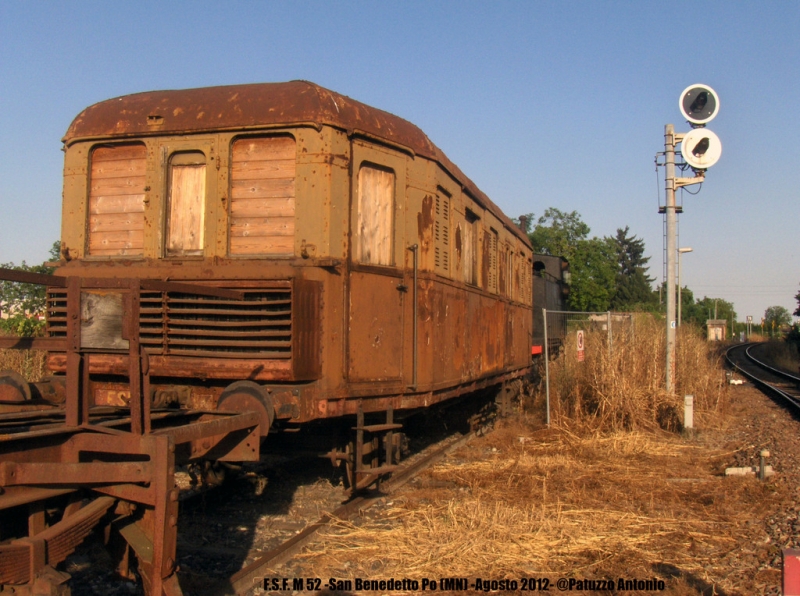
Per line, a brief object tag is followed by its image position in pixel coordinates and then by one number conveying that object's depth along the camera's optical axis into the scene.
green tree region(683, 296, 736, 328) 93.28
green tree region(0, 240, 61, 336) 14.66
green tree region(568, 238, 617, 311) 59.16
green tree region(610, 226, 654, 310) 93.75
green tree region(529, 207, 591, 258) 65.12
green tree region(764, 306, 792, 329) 135.25
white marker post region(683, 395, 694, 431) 11.02
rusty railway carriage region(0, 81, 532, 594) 5.48
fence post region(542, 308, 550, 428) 11.30
